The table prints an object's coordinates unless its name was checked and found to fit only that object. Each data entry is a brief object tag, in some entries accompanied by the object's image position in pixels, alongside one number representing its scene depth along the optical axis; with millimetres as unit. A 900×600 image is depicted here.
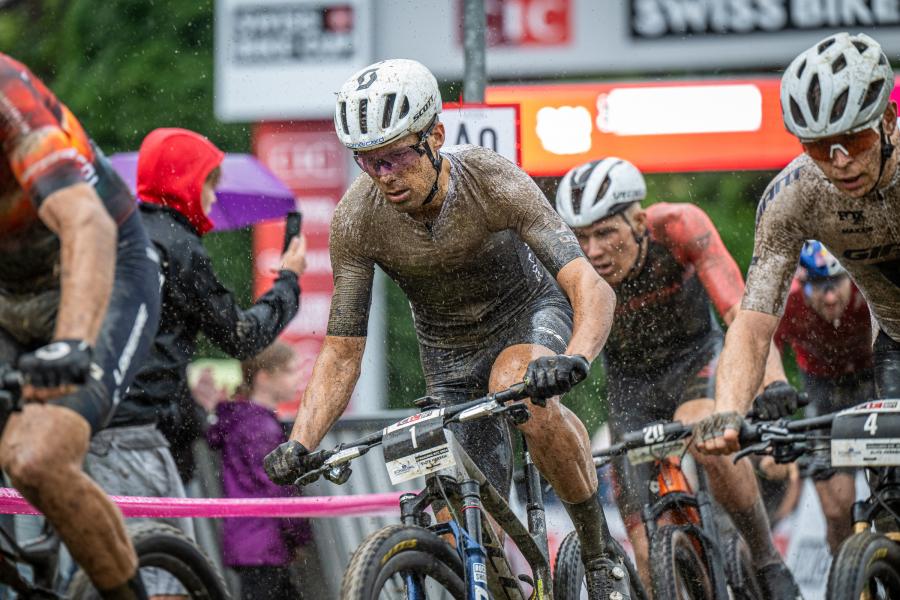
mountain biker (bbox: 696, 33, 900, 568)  12241
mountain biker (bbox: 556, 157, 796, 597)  16961
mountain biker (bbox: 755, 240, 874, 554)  19801
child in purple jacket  16774
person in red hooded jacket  14137
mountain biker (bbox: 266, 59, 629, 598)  12624
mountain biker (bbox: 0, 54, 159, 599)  9916
